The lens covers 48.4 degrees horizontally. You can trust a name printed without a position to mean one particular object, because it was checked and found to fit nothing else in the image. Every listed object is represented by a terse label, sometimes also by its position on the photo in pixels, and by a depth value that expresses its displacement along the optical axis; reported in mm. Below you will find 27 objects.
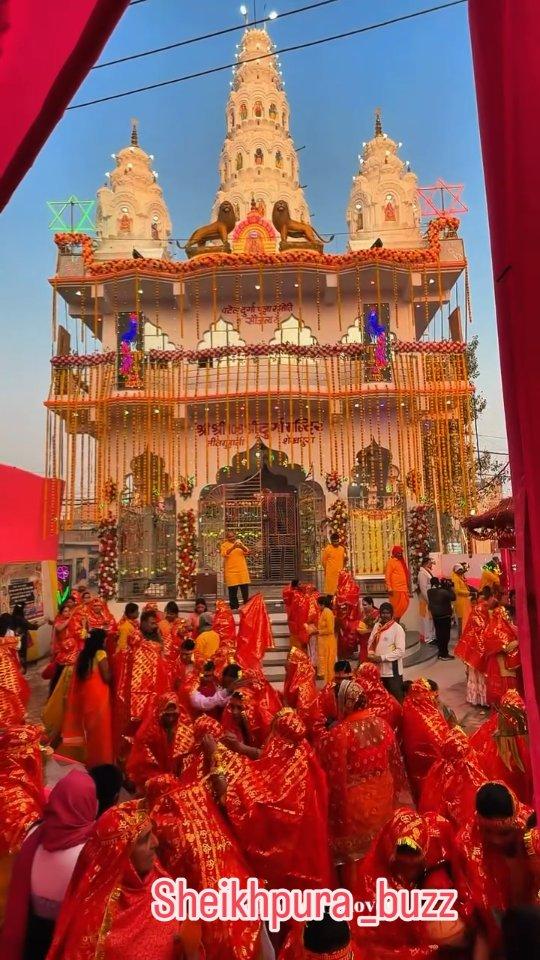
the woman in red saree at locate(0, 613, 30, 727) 4673
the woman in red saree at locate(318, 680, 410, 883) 3145
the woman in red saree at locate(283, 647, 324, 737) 4492
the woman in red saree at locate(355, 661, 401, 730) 3899
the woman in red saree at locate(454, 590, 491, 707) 6840
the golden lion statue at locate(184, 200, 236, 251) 14734
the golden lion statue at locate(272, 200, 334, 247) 14680
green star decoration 15167
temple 13023
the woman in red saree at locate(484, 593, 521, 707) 6161
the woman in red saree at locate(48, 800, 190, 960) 1799
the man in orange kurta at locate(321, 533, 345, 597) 10672
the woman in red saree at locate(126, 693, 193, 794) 3771
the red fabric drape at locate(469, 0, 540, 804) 1039
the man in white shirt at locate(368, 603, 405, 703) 5977
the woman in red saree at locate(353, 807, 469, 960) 1903
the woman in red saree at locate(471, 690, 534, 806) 2990
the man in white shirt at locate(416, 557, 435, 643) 10977
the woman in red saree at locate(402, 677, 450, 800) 3737
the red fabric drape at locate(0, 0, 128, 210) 1203
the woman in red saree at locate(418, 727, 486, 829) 2666
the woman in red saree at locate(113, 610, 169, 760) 4855
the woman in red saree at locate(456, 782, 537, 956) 2010
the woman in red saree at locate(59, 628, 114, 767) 4863
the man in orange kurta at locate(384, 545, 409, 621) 10141
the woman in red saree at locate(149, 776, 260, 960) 2010
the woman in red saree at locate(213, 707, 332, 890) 2838
